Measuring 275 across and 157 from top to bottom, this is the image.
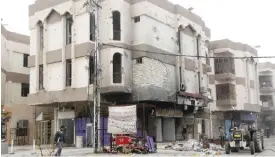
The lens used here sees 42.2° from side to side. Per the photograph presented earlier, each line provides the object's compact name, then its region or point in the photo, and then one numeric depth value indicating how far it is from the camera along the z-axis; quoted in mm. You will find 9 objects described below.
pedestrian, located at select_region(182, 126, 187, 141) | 34631
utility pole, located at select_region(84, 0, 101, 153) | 20828
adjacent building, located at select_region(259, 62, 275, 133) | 58719
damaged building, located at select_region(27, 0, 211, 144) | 29281
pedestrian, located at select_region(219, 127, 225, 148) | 26159
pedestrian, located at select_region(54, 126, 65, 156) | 19047
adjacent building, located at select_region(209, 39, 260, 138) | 43812
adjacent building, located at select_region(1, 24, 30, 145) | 35312
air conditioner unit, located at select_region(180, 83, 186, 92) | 33469
